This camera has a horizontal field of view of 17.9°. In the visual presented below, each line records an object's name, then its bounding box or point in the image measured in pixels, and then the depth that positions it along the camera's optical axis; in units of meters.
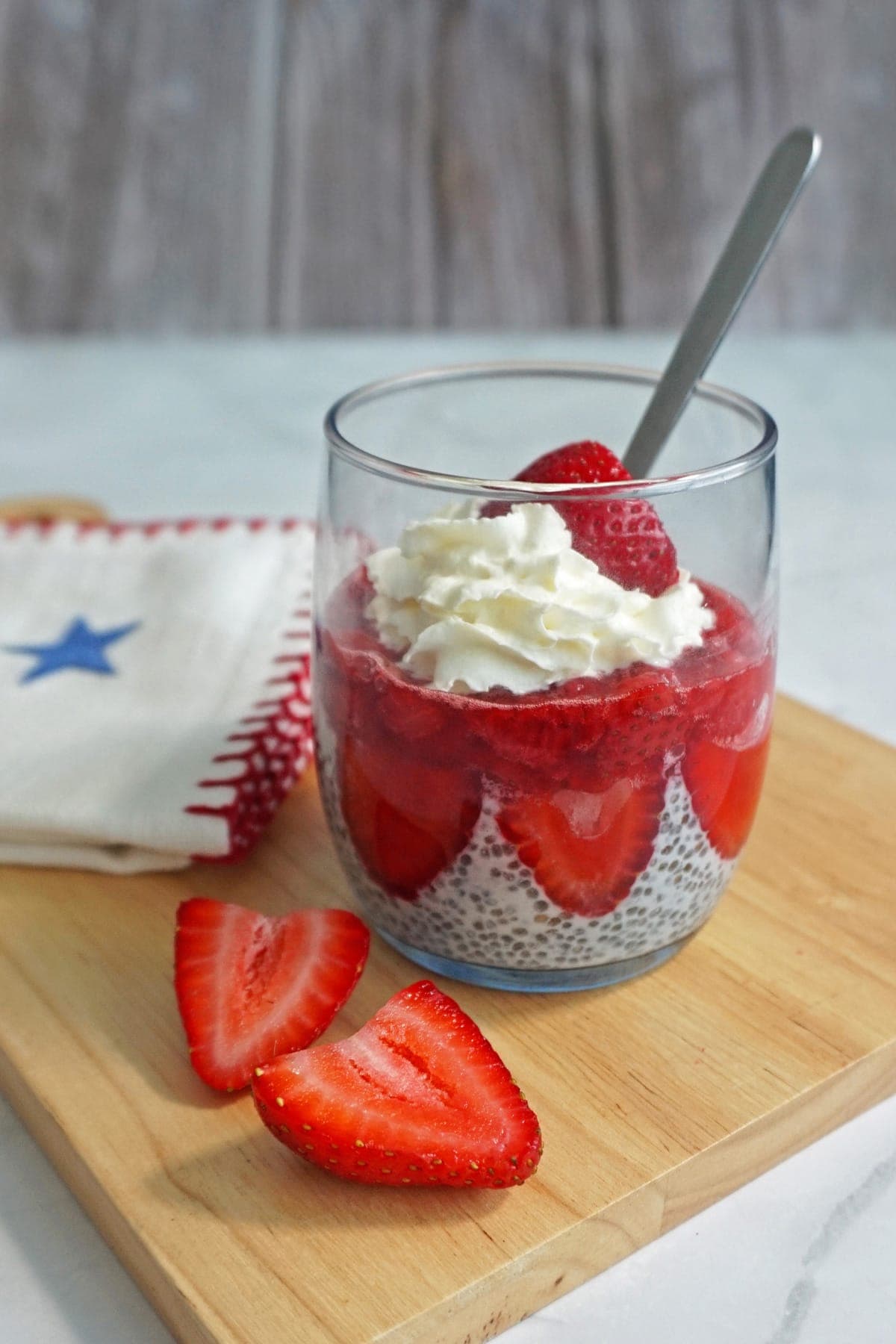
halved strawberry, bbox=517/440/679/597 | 0.45
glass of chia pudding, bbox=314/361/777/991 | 0.45
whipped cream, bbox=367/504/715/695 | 0.45
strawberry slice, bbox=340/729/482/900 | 0.46
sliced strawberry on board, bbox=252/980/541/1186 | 0.43
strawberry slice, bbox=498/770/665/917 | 0.46
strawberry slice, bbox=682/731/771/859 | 0.47
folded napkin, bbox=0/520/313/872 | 0.52
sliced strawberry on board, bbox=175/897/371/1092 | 0.46
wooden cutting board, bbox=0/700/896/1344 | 0.43
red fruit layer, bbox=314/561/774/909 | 0.45
